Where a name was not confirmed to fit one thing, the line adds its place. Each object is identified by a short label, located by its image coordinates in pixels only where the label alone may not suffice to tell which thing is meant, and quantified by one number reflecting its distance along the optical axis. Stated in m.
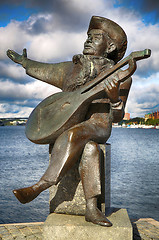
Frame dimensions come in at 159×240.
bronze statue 3.14
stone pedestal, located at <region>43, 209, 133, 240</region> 3.04
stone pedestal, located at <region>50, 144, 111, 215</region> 3.48
